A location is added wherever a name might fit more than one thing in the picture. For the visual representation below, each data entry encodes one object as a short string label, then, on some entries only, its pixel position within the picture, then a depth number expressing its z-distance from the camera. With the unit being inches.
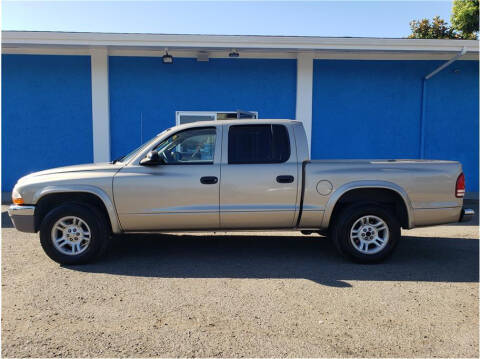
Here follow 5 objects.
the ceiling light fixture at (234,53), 375.8
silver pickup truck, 187.2
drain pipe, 416.1
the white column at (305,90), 405.1
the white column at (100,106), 393.1
